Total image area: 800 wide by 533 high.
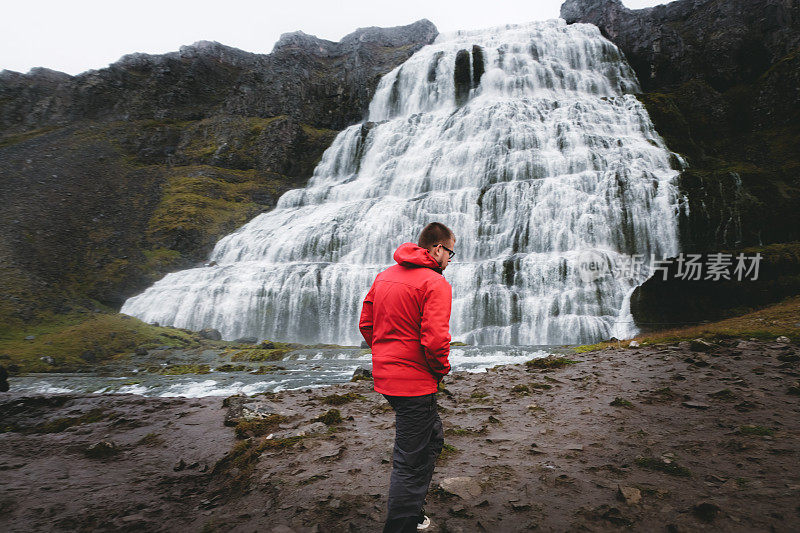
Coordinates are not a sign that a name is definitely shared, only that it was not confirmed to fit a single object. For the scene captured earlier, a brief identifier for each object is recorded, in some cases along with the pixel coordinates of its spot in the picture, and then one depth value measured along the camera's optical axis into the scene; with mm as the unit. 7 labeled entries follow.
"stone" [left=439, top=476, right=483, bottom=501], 3639
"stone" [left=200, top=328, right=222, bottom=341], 25547
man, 3000
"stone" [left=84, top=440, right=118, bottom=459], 5648
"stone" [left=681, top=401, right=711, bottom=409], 5241
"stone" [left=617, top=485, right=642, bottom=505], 3162
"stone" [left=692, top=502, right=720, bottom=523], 2752
